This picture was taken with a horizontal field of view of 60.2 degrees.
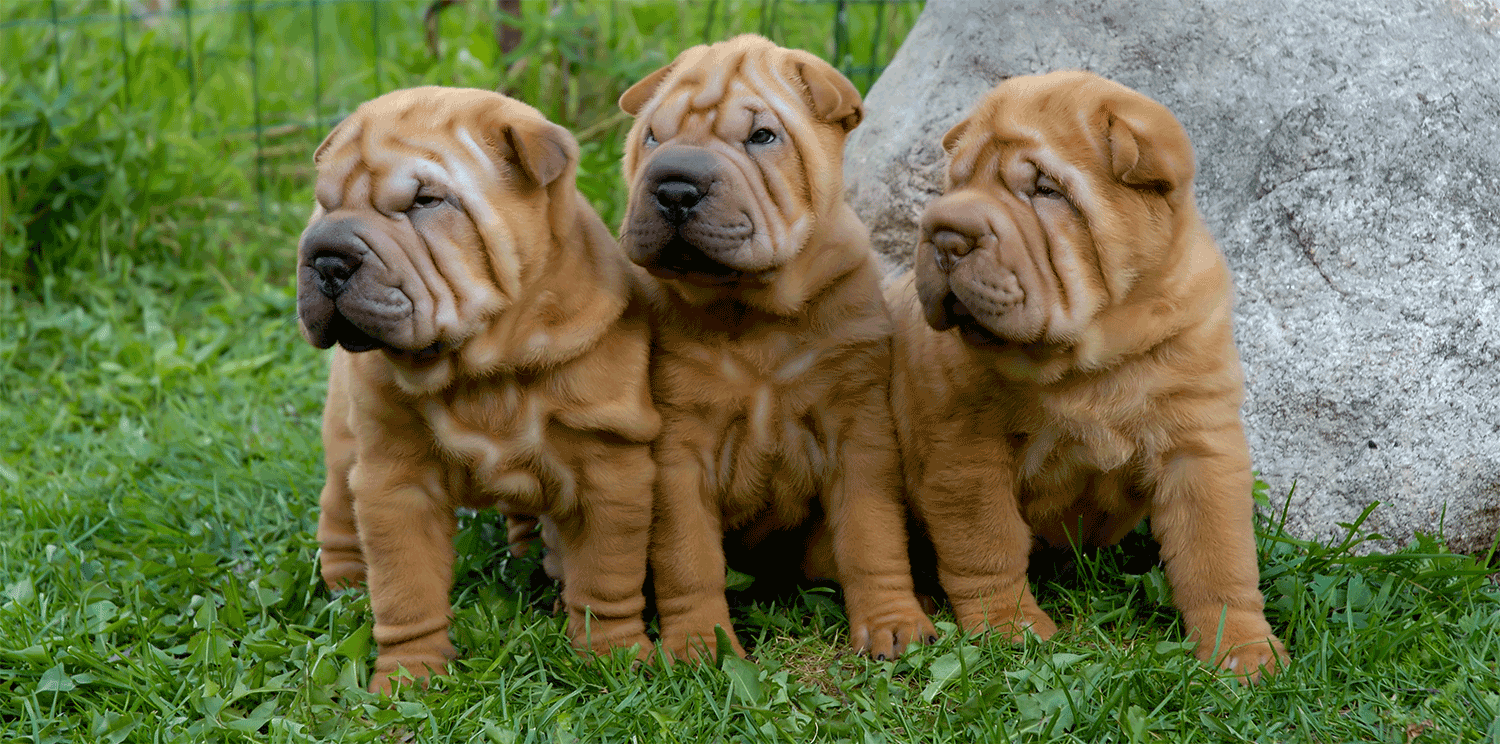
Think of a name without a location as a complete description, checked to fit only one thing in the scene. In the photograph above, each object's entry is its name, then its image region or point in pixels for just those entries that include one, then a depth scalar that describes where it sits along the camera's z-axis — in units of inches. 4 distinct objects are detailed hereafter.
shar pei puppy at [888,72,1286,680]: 121.1
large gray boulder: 152.9
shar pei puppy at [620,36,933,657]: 132.5
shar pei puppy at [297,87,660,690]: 121.0
